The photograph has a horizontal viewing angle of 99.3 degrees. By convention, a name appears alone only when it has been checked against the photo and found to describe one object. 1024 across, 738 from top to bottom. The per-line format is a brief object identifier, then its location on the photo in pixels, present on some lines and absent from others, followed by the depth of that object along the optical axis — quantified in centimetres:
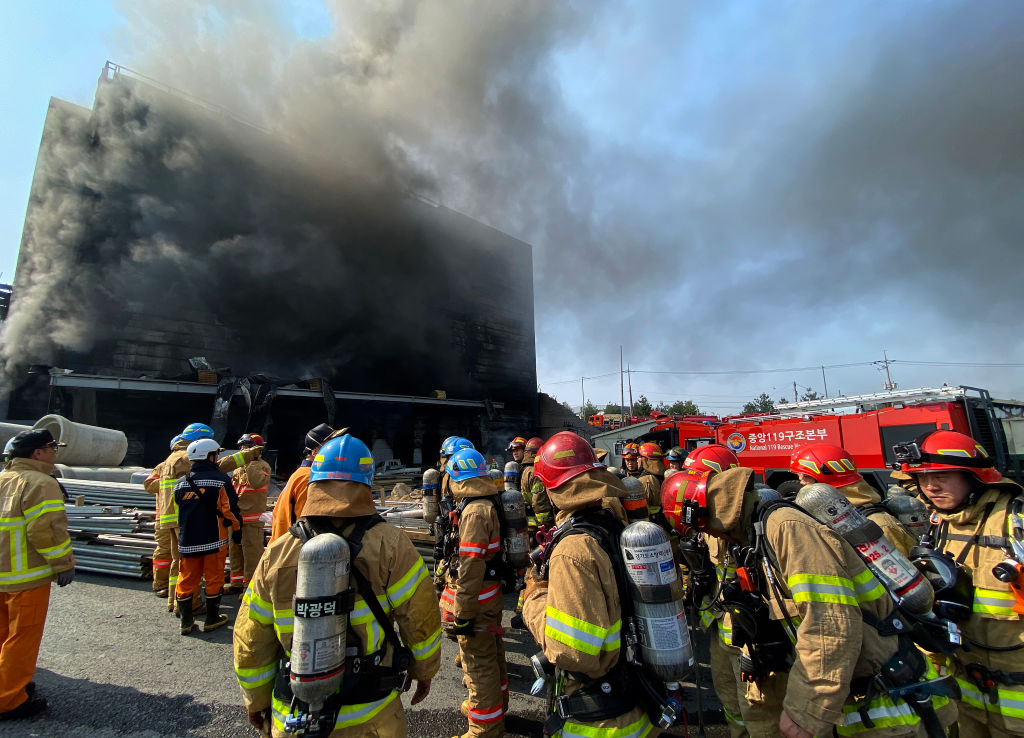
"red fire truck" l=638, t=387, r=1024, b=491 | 697
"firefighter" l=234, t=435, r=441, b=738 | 160
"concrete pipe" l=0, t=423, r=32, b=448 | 819
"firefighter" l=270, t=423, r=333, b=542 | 301
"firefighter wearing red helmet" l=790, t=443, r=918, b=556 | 251
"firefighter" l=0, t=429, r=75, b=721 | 271
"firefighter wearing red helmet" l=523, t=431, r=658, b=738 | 143
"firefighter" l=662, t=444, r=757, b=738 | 205
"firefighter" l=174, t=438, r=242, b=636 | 400
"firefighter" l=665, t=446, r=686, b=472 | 735
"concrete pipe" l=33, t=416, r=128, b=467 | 809
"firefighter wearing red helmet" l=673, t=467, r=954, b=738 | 143
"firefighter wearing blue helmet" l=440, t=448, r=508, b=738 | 258
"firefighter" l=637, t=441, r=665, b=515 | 480
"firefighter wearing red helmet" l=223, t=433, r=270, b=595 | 490
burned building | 1216
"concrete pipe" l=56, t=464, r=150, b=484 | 753
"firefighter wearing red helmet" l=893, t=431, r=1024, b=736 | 192
